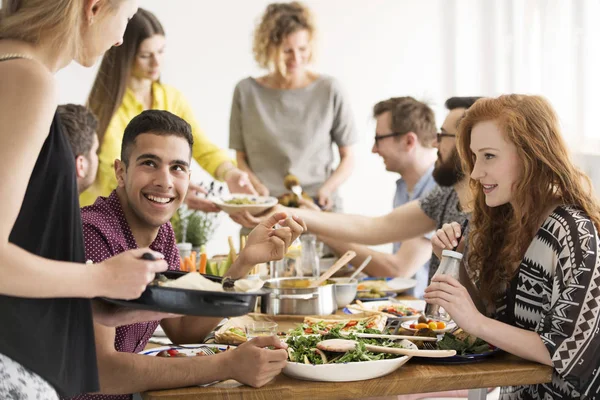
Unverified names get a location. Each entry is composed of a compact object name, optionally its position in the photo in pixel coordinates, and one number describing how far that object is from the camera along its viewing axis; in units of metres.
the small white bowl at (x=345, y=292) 2.66
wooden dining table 1.66
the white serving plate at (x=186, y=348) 1.96
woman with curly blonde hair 4.89
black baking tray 1.37
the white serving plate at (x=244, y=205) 3.15
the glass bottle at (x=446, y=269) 2.00
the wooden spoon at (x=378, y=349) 1.78
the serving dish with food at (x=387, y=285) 2.94
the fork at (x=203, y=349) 1.98
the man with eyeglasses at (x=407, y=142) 4.01
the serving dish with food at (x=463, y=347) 1.85
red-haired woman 1.82
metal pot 2.43
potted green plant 3.59
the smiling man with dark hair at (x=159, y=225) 1.74
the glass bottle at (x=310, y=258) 2.97
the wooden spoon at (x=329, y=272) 2.57
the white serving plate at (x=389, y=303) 2.56
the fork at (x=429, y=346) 1.92
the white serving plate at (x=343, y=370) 1.70
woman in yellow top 4.00
